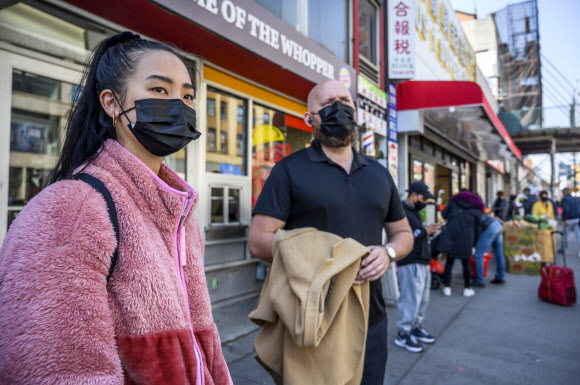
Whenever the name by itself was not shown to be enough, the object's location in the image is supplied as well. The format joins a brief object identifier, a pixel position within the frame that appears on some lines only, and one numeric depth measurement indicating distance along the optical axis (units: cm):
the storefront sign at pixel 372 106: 727
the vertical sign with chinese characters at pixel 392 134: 862
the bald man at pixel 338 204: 204
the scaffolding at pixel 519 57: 2795
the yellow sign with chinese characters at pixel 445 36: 1055
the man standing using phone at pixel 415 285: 435
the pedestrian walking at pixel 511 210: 1343
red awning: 793
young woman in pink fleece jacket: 75
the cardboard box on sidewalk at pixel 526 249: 835
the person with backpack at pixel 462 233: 669
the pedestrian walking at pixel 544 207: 1083
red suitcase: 602
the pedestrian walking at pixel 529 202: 1304
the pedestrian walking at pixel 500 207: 1077
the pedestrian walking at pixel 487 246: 745
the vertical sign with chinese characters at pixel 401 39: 872
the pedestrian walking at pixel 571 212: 1102
